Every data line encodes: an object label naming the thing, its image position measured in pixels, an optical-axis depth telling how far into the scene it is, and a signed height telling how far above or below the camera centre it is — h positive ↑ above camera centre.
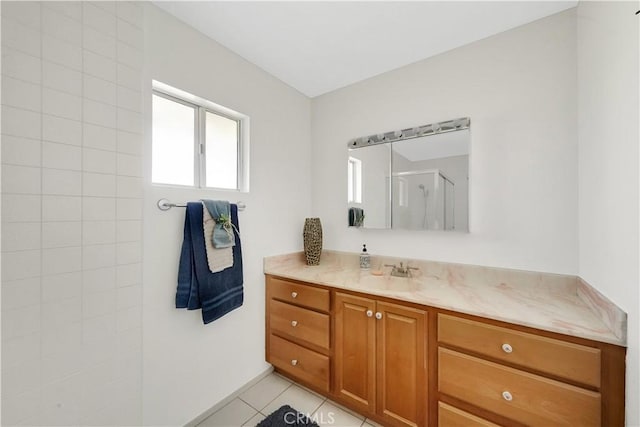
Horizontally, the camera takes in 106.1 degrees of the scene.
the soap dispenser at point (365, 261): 2.01 -0.39
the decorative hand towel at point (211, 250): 1.46 -0.23
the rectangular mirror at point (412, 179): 1.66 +0.28
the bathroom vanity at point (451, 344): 0.96 -0.66
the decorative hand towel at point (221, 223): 1.49 -0.06
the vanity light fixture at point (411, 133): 1.64 +0.62
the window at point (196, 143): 1.45 +0.49
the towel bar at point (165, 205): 1.34 +0.05
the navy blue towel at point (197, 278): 1.40 -0.38
